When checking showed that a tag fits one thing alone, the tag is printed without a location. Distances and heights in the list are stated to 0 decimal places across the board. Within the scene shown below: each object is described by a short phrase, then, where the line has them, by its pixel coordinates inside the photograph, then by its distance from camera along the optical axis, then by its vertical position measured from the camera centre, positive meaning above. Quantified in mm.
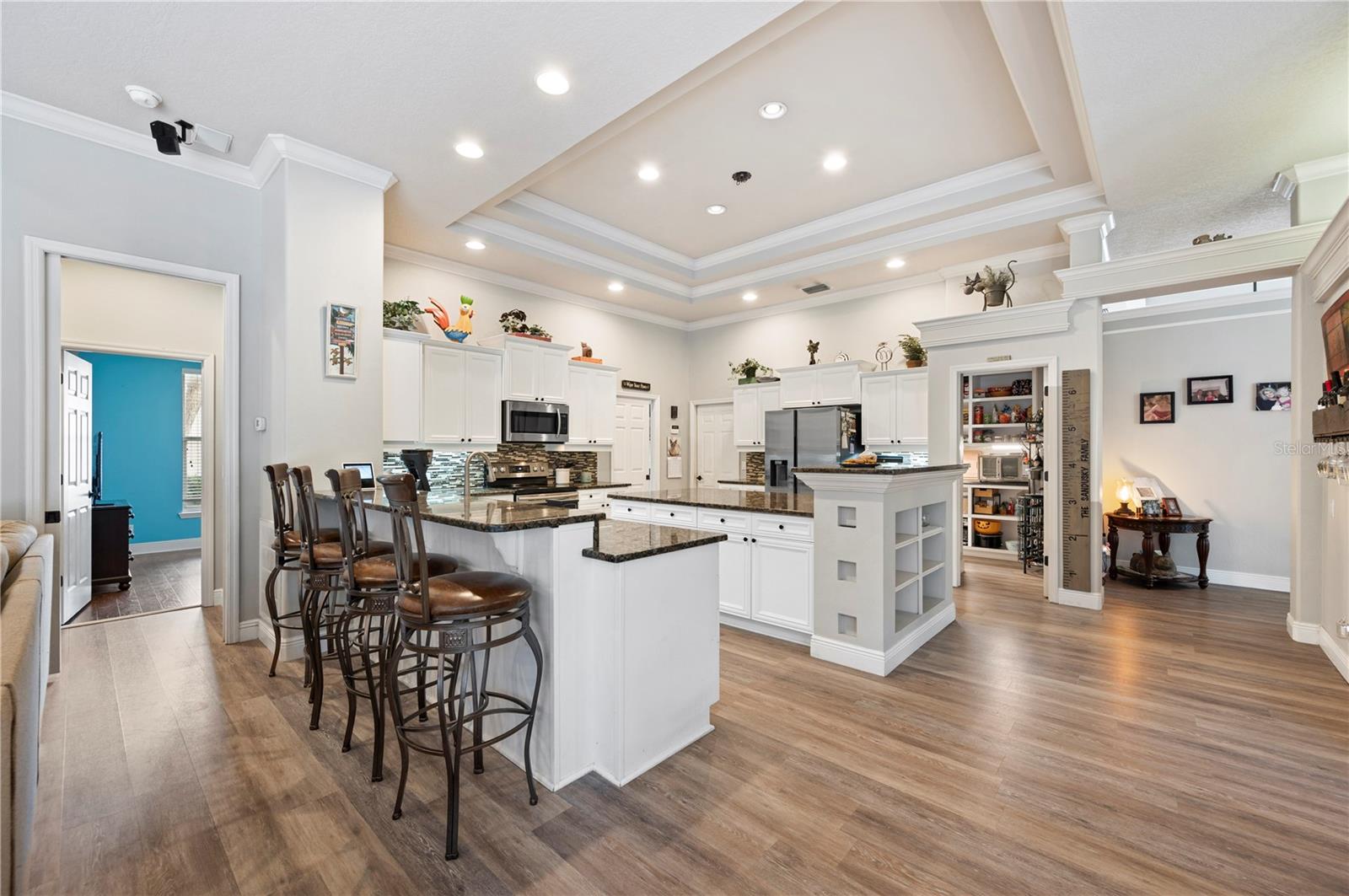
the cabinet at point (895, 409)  5852 +419
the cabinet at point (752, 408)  7055 +507
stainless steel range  5820 -356
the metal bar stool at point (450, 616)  1776 -539
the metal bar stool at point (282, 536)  2889 -447
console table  5195 -768
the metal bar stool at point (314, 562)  2523 -516
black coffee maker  3512 -81
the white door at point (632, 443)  7203 +82
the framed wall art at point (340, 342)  3598 +677
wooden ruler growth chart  4609 -297
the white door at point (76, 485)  3813 -255
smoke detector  2939 +1842
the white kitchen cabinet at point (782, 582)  3564 -864
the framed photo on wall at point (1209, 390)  5340 +545
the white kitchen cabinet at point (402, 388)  4609 +502
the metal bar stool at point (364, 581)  2127 -517
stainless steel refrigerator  6258 +99
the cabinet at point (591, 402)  6492 +549
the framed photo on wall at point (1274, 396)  5090 +463
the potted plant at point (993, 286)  5145 +1481
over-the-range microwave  5746 +271
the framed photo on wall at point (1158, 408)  5594 +398
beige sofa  985 -517
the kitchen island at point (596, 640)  2098 -728
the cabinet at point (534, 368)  5742 +837
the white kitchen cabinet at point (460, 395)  5094 +501
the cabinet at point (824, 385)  6305 +729
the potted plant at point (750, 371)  7160 +989
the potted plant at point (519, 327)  5918 +1274
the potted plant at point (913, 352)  5879 +995
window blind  7207 +84
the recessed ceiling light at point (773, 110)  3582 +2144
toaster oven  6461 -231
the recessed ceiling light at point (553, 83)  2877 +1874
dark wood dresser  4969 -848
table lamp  5602 -468
